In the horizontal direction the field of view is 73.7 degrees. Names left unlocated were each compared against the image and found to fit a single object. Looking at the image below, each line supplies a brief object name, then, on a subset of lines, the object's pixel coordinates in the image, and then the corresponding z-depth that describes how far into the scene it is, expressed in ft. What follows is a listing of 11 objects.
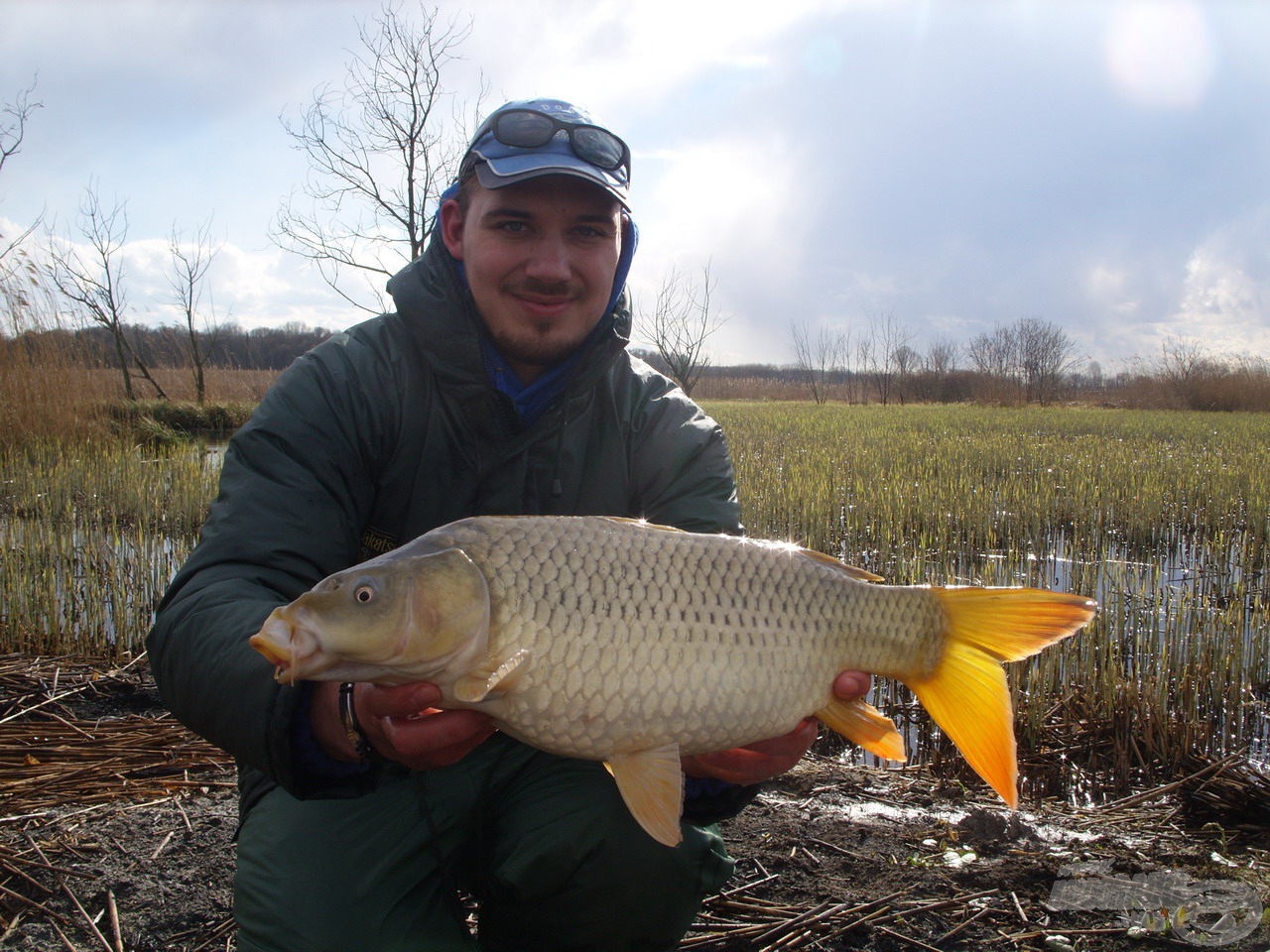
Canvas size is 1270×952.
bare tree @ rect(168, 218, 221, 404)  59.40
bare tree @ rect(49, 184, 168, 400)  53.78
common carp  3.99
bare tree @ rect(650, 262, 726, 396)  86.79
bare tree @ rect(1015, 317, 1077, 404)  123.75
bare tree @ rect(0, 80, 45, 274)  32.94
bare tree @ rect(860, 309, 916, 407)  141.38
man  4.59
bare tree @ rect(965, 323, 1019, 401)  121.19
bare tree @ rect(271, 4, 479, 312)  34.30
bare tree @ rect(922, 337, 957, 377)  142.40
